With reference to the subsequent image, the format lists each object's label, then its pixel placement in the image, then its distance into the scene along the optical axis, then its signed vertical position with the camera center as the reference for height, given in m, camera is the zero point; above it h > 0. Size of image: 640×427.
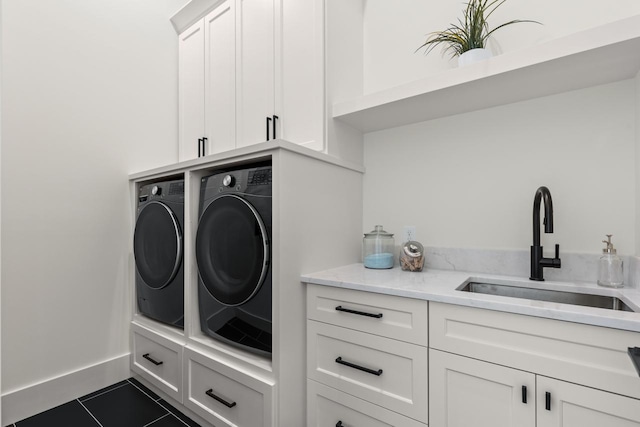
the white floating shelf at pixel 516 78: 1.12 +0.58
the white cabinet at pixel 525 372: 0.87 -0.47
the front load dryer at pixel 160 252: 1.85 -0.21
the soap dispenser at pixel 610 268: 1.26 -0.21
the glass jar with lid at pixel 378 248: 1.72 -0.18
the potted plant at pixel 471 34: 1.53 +0.95
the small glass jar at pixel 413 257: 1.63 -0.20
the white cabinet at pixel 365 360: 1.18 -0.58
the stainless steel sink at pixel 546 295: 1.23 -0.34
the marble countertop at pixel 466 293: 0.89 -0.28
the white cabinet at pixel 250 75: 1.73 +0.90
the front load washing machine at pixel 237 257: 1.42 -0.19
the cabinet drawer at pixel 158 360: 1.77 -0.85
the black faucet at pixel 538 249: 1.32 -0.14
